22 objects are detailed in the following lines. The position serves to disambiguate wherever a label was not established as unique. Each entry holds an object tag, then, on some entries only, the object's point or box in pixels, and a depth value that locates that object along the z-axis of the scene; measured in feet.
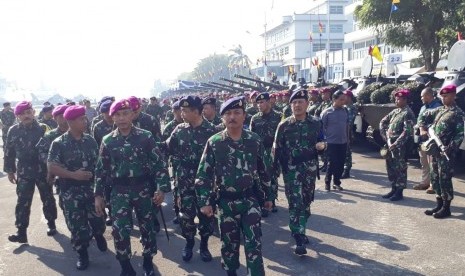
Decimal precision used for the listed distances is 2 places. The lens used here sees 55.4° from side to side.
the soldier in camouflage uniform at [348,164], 30.19
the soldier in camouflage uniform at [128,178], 14.21
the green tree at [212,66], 261.85
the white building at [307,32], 222.69
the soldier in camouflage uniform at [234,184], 12.64
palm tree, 226.17
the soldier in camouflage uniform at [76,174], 15.94
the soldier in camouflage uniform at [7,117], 49.21
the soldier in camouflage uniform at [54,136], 17.79
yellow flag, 55.06
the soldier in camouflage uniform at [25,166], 19.48
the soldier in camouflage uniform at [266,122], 22.86
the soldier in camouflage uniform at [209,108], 20.39
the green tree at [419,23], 60.64
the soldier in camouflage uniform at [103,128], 22.01
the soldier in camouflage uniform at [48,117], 29.37
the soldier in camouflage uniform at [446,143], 19.35
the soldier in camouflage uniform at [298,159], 16.78
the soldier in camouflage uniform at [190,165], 16.52
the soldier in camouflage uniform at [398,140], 22.82
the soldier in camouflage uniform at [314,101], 34.91
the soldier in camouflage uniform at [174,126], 18.85
